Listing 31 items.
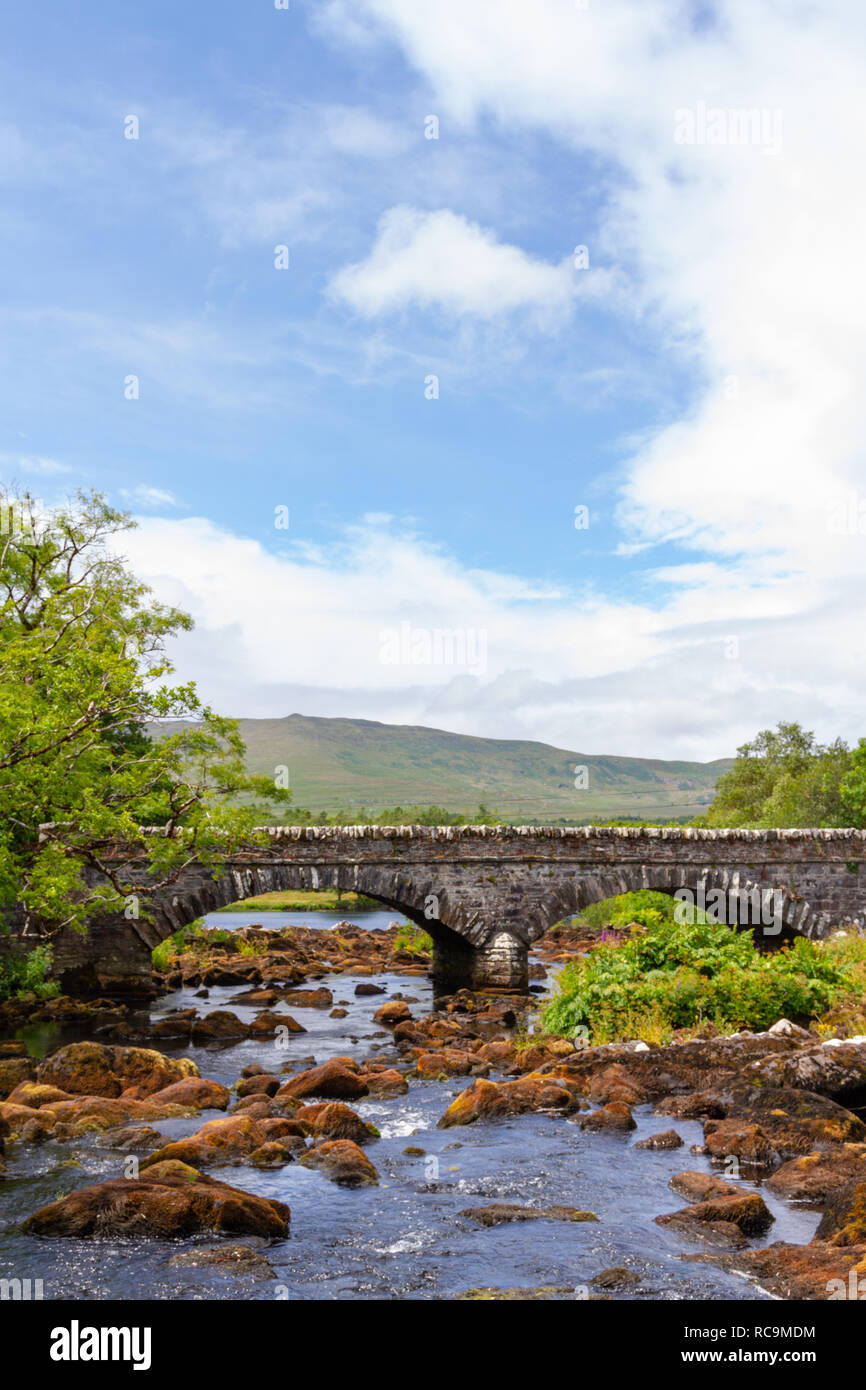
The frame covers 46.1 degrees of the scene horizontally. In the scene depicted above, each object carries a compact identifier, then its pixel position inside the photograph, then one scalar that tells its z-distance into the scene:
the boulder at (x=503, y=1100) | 14.30
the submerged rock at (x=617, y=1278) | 8.23
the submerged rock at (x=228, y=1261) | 8.60
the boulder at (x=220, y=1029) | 21.55
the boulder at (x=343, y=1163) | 11.46
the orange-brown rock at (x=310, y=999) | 26.84
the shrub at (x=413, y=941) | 39.94
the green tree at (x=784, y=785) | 47.53
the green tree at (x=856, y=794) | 37.78
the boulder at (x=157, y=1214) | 9.41
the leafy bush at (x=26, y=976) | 24.03
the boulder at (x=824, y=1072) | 13.65
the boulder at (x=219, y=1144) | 11.67
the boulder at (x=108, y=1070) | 15.66
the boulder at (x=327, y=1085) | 15.45
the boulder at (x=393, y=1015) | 23.22
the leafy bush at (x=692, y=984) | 18.14
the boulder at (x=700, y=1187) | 10.57
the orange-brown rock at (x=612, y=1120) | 13.55
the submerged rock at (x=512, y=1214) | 10.12
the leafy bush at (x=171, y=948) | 30.30
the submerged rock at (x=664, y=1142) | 12.64
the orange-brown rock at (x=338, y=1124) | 13.38
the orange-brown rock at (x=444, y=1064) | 17.70
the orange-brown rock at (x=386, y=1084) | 16.03
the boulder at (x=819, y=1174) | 10.52
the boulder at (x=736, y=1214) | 9.52
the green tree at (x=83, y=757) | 18.06
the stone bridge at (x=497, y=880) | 24.69
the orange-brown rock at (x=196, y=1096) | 14.84
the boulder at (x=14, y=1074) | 15.65
